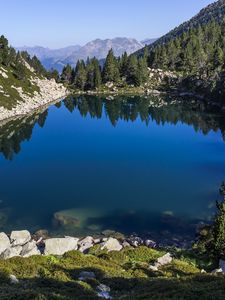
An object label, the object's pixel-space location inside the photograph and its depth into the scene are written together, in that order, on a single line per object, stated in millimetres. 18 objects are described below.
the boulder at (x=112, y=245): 23026
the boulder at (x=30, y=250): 20405
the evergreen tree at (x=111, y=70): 123807
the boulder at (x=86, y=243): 23085
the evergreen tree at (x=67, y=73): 127572
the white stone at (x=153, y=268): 19065
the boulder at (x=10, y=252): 19804
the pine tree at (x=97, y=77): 121157
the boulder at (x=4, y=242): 21543
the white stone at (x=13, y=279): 14553
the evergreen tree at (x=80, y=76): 122571
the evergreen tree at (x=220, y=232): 21228
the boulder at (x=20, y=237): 23820
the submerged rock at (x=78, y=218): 29651
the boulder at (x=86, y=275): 16363
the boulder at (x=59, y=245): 21461
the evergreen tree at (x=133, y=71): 122644
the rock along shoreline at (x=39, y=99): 75853
